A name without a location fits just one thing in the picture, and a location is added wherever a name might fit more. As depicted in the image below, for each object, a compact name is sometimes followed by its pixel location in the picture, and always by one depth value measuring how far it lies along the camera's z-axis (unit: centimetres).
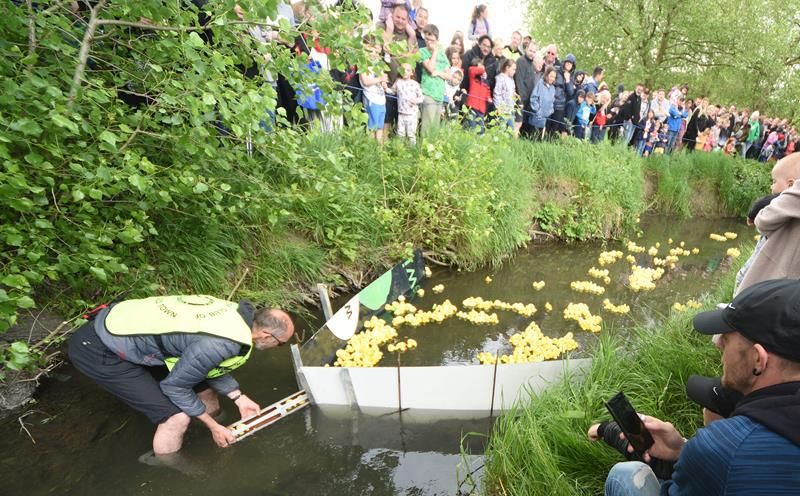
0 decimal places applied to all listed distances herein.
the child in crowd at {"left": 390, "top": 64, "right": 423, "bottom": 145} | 700
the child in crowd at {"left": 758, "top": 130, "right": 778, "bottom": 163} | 1658
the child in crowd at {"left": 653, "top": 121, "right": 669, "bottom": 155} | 1271
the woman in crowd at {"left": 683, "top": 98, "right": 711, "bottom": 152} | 1405
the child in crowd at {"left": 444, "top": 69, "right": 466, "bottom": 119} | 792
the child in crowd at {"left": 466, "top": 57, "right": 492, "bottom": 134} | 814
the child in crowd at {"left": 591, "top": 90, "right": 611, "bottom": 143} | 1088
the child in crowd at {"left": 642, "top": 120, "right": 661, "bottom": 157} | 1248
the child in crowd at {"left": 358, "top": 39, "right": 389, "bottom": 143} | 645
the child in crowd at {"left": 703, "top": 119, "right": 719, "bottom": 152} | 1477
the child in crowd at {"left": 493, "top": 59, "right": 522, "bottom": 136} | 837
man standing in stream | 279
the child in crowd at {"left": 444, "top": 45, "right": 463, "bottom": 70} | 805
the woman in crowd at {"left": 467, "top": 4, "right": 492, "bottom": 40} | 873
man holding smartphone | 114
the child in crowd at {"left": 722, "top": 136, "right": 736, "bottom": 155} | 1552
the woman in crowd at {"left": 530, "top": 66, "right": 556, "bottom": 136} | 913
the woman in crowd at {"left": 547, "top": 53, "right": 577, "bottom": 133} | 973
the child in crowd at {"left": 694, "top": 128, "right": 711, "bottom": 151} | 1448
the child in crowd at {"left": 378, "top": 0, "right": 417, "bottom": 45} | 695
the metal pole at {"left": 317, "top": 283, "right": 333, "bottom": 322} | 427
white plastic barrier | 328
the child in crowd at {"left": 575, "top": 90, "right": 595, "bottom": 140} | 1038
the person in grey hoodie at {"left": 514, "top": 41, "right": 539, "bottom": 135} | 895
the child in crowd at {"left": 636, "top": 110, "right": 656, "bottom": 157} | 1222
